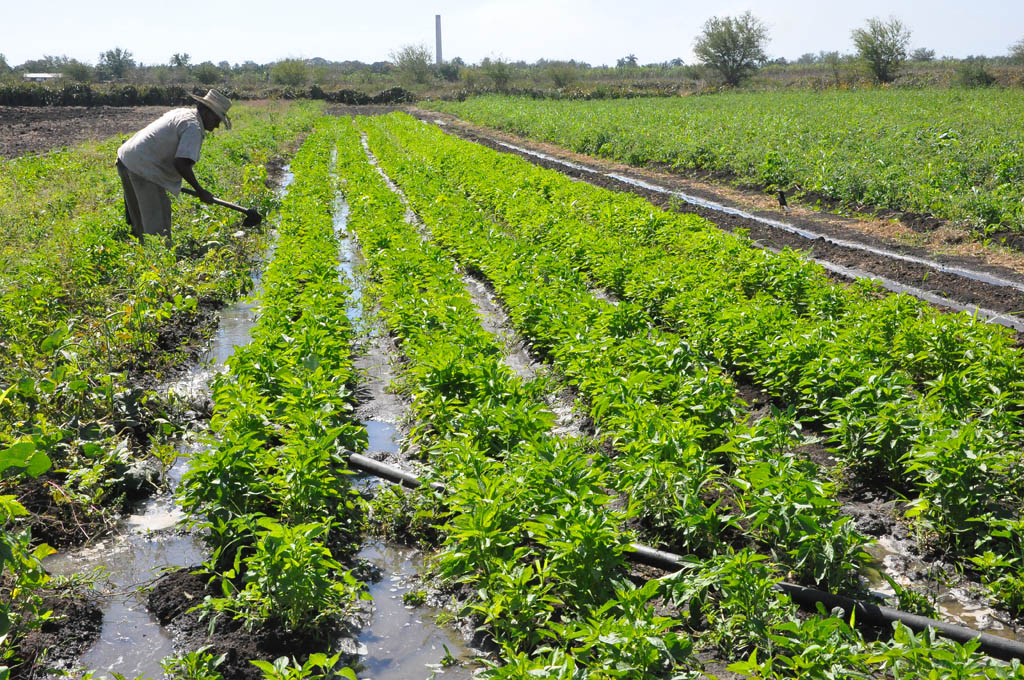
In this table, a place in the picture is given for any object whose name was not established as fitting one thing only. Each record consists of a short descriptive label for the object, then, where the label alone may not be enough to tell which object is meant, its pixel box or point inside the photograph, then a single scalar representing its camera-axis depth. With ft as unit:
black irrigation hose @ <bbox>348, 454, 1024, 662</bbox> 9.94
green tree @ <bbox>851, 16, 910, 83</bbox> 146.51
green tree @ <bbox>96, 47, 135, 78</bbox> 292.49
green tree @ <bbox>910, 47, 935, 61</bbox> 203.49
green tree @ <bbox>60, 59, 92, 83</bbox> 233.96
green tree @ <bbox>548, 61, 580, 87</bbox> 211.41
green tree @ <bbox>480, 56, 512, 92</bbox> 209.05
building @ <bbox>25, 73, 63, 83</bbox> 215.18
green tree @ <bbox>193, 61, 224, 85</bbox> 232.32
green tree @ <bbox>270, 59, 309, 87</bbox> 234.58
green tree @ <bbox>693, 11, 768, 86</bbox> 190.49
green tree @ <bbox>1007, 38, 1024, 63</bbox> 143.00
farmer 25.70
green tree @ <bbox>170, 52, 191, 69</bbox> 277.64
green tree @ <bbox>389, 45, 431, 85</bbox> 261.85
